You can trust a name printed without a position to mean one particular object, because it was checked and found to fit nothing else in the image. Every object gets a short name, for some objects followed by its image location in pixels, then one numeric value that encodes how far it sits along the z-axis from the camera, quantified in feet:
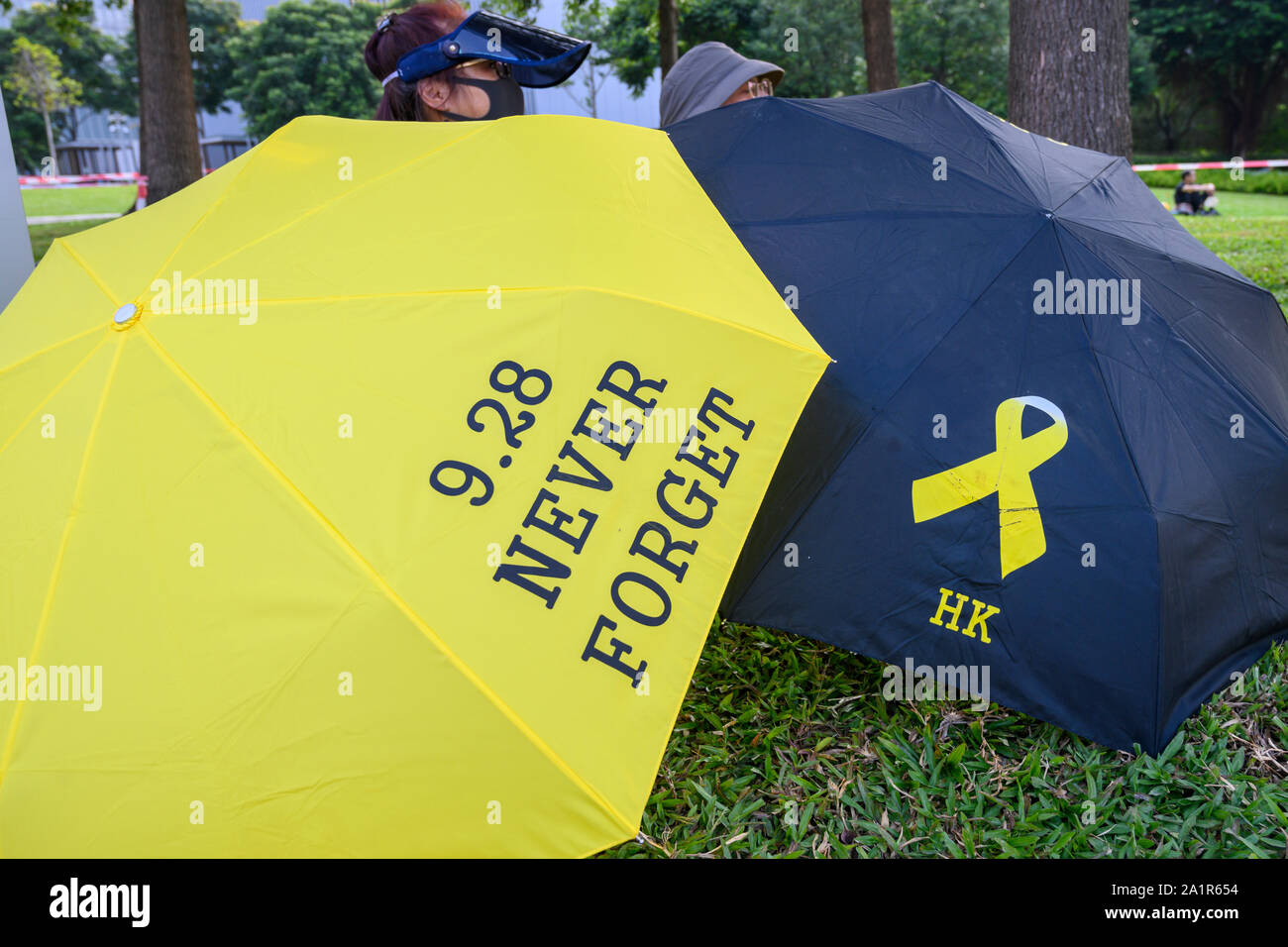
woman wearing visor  11.10
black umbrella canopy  8.02
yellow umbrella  5.89
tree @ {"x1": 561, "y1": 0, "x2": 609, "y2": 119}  113.14
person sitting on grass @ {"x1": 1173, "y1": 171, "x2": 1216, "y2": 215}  53.83
